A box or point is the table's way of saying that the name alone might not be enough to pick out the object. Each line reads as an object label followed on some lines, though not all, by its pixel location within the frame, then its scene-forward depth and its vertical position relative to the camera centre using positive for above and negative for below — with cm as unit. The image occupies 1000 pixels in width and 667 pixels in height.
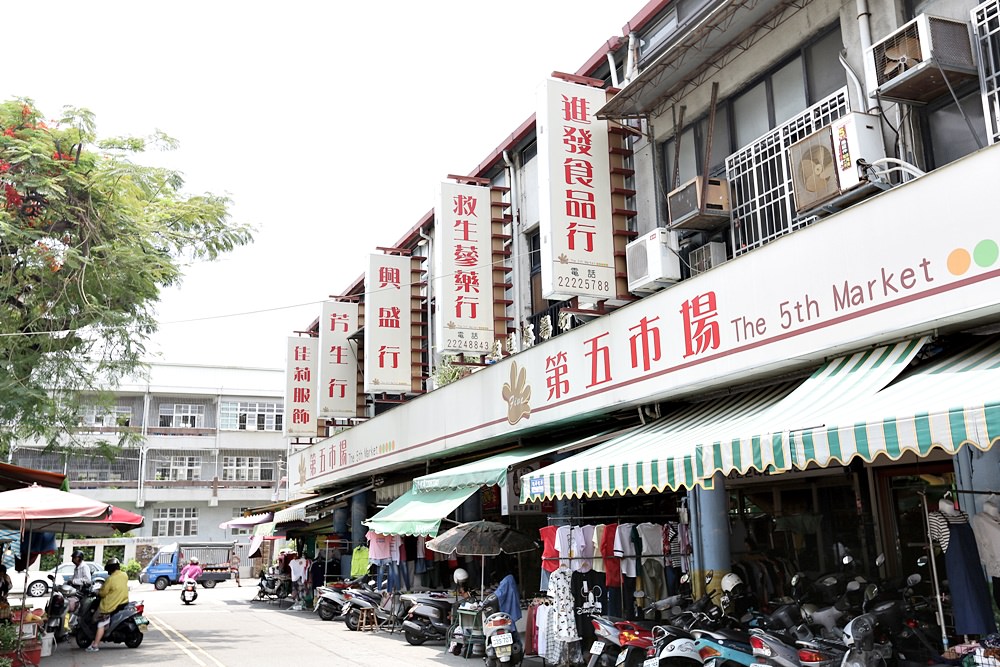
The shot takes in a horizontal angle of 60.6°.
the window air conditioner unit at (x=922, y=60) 803 +435
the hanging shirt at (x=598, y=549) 1077 -20
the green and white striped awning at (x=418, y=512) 1246 +39
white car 2633 -116
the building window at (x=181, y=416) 5059 +741
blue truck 3844 -117
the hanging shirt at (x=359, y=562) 1978 -52
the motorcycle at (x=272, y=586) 2555 -134
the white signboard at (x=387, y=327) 1747 +425
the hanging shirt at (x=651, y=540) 1088 -11
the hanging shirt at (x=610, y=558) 1074 -31
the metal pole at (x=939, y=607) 733 -70
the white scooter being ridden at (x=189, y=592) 2647 -148
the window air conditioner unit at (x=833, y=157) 877 +380
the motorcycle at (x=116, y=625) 1460 -133
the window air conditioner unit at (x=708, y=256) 1123 +353
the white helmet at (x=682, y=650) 848 -116
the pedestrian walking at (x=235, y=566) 4081 -114
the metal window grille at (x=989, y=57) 800 +431
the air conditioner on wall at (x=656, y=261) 1115 +346
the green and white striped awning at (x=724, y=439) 708 +85
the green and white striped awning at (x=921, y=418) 557 +71
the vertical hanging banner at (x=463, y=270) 1458 +450
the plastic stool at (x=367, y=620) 1723 -159
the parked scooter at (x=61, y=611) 1541 -118
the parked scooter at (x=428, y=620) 1458 -139
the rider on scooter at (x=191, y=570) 2995 -96
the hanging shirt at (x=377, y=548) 1733 -19
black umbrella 1249 -6
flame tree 1492 +495
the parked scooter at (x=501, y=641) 1133 -138
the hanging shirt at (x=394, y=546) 1725 -15
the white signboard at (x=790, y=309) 704 +222
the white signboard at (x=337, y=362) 2183 +447
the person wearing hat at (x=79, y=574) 1883 -67
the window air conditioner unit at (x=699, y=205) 1085 +406
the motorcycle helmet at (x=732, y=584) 937 -59
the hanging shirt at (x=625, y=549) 1072 -20
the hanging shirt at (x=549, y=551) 1091 -21
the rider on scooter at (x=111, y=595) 1452 -81
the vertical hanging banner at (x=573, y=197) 1116 +438
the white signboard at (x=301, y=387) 2442 +432
